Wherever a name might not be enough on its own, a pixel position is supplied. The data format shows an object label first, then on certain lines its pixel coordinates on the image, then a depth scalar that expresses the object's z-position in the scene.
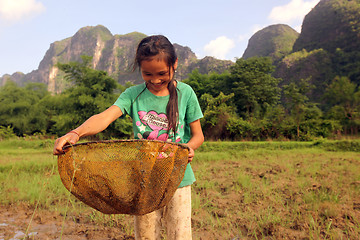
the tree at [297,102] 14.24
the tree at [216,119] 15.75
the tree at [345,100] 16.33
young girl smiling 1.24
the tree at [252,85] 19.61
